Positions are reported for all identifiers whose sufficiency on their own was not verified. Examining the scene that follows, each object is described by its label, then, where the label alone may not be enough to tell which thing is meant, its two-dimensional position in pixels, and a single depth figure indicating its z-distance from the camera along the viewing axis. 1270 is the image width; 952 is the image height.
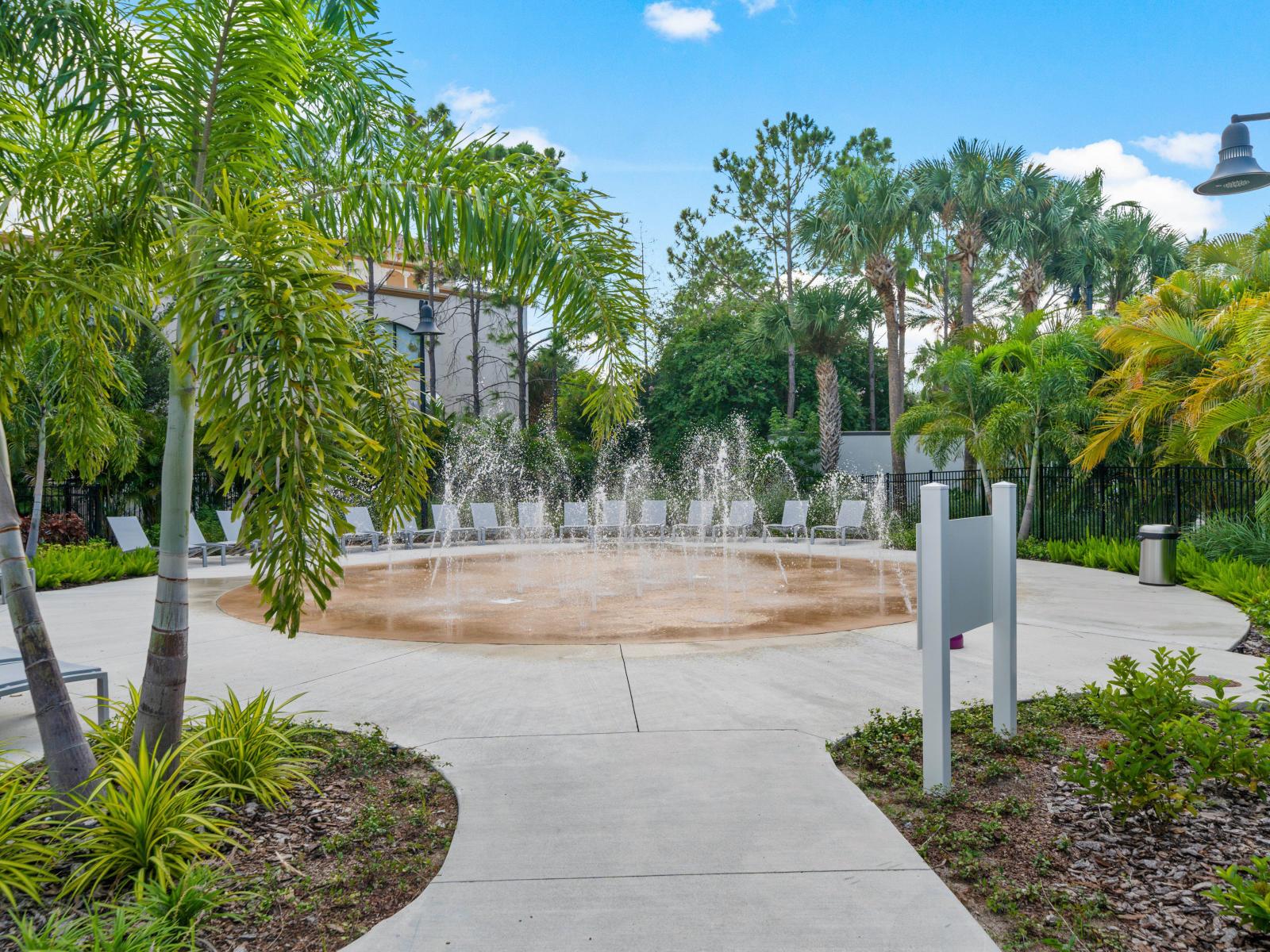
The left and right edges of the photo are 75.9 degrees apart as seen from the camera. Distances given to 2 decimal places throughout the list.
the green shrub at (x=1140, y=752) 3.28
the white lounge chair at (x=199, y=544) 13.83
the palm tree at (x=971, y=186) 21.98
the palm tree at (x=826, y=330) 22.58
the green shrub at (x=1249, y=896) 2.42
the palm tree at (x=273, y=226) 2.62
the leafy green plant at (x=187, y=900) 2.61
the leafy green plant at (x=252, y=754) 3.57
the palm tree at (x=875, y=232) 20.12
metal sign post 3.63
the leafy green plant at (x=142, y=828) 2.86
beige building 26.36
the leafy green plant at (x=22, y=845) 2.75
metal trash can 10.33
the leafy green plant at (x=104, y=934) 2.33
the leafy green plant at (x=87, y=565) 11.00
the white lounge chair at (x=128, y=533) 13.39
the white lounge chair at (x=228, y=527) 14.59
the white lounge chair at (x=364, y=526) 15.92
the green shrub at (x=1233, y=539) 10.25
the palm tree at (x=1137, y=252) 26.69
